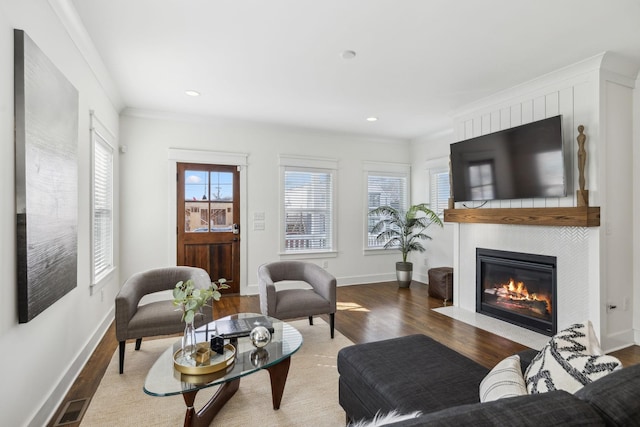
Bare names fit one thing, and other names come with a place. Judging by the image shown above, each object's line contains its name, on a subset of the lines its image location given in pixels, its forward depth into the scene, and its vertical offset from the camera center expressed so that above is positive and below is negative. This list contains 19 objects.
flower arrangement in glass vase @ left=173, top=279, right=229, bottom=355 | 1.91 -0.52
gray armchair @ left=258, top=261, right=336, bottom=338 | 3.14 -0.80
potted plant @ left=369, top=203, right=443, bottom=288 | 5.64 -0.28
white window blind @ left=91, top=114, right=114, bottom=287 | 3.17 +0.14
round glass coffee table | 1.70 -0.86
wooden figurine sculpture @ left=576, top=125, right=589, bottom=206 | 2.96 +0.40
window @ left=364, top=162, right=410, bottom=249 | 6.07 +0.46
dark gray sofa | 0.79 -0.77
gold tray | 1.78 -0.81
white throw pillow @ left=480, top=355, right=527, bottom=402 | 1.13 -0.60
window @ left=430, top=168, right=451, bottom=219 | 5.60 +0.41
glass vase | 1.90 -0.74
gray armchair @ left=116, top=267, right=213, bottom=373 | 2.58 -0.80
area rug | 2.03 -1.23
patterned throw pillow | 1.05 -0.49
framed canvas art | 1.72 +0.21
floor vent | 2.04 -1.24
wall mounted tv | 3.14 +0.52
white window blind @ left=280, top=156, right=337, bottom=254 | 5.46 +0.16
